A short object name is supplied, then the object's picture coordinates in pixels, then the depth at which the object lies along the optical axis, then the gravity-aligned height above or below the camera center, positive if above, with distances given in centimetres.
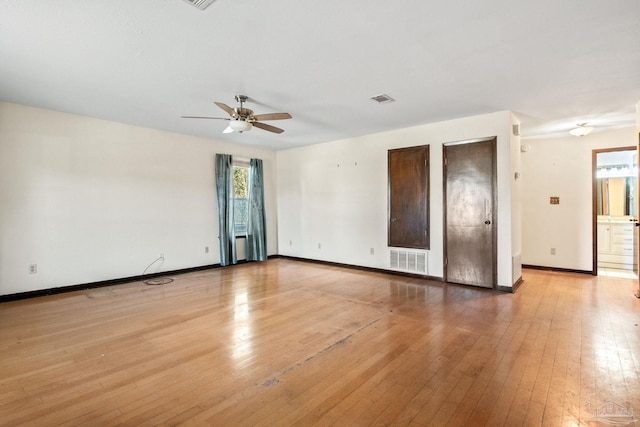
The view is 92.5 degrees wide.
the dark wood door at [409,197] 521 +19
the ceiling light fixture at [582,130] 506 +125
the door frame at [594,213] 542 -15
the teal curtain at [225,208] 629 +8
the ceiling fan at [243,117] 360 +112
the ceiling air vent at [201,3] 204 +141
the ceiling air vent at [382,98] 382 +141
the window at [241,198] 677 +30
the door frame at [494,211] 451 -7
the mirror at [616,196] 599 +16
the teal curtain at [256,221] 686 -22
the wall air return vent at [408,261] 526 -93
